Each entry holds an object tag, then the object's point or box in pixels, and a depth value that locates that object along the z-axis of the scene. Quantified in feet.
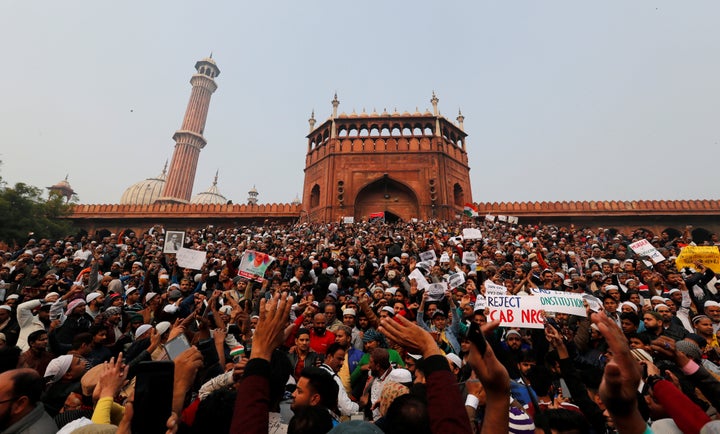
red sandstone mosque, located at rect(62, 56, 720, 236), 75.31
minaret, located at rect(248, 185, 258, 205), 190.29
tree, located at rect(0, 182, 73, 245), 56.75
